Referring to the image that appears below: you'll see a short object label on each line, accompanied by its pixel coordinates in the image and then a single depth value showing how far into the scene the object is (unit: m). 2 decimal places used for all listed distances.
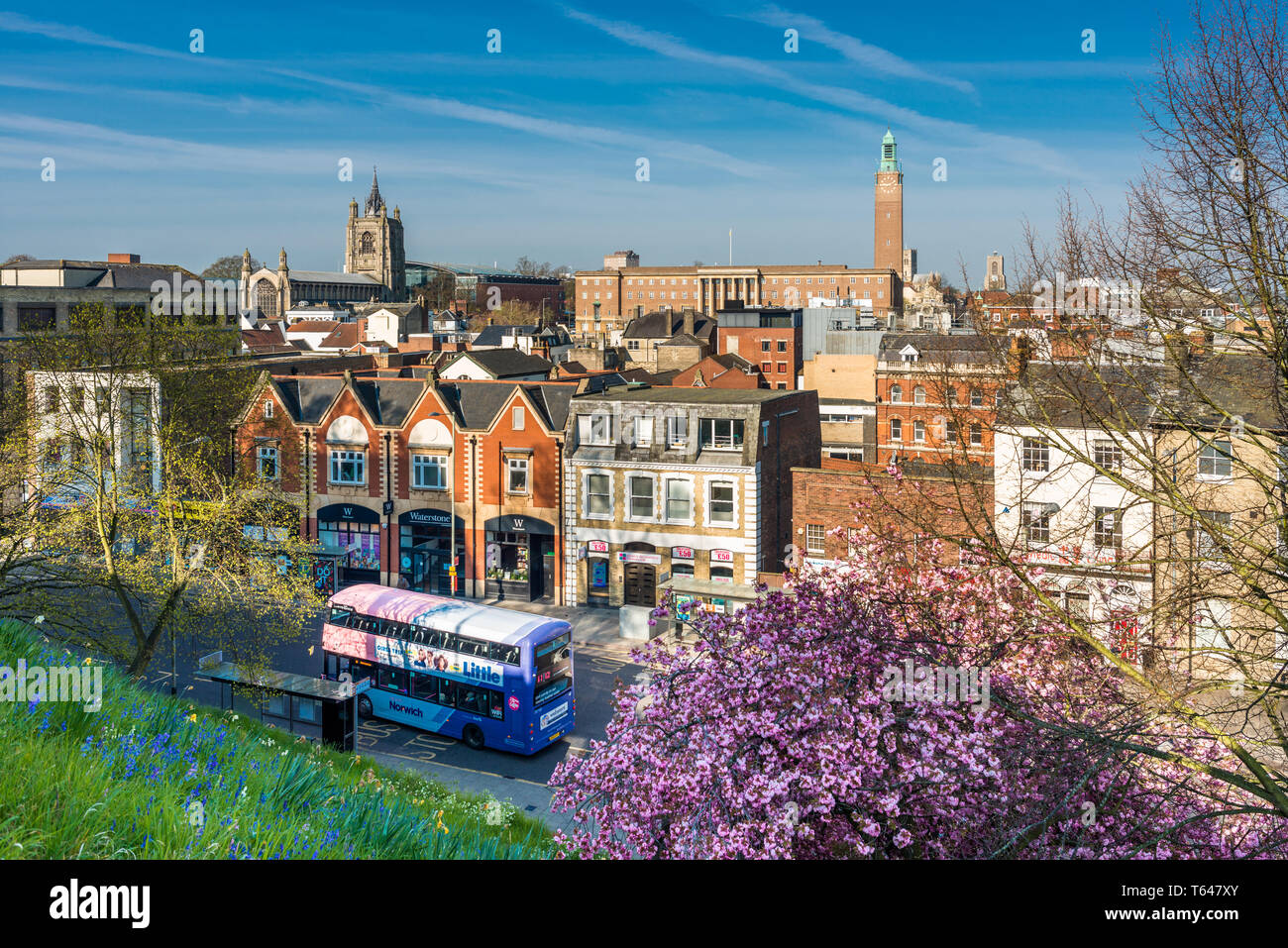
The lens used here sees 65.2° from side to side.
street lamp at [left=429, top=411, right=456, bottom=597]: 47.22
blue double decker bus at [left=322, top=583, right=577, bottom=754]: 29.56
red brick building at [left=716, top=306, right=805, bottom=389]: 102.75
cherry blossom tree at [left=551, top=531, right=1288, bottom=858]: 12.65
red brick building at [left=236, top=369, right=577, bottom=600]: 48.75
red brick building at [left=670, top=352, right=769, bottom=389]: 78.12
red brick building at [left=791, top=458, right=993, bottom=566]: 34.09
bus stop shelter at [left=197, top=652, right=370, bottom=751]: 28.09
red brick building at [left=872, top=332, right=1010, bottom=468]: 59.12
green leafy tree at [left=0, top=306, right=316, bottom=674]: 27.19
